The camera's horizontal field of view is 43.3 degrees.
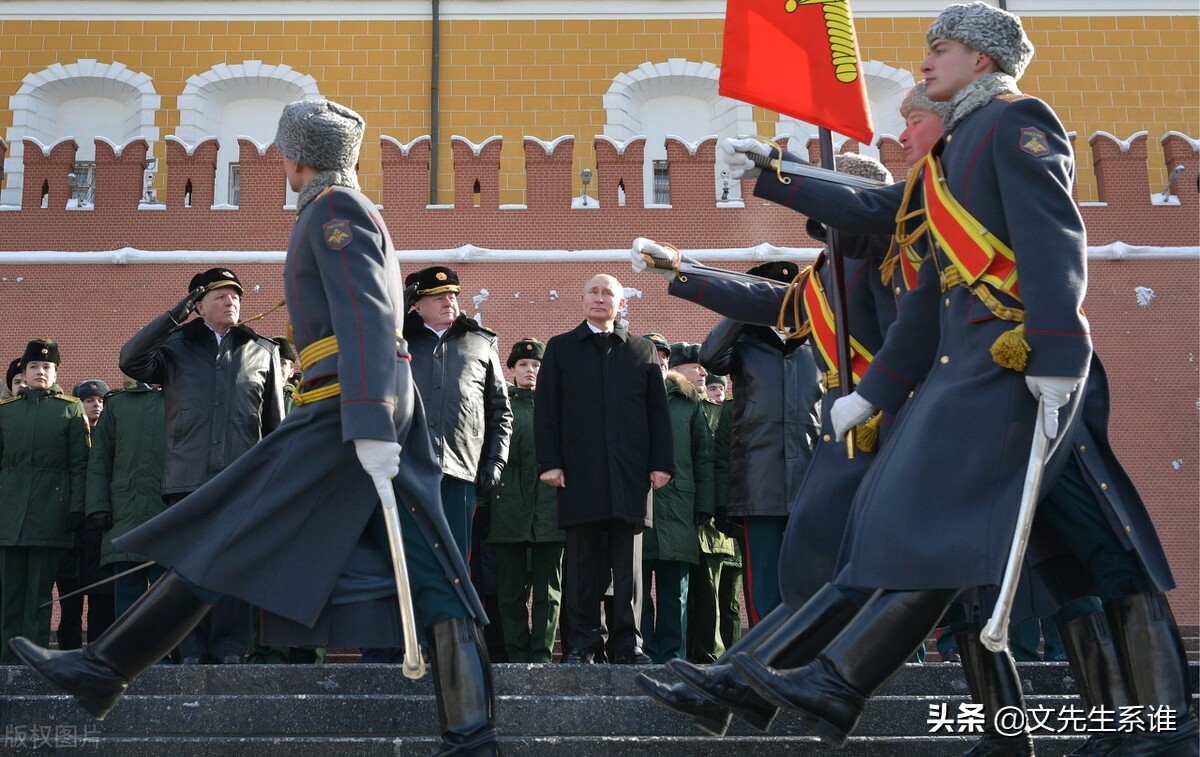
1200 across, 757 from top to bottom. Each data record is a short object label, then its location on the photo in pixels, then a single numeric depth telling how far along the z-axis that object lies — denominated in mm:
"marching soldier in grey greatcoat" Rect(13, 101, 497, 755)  4512
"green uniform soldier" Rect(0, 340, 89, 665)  8867
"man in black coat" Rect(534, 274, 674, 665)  7629
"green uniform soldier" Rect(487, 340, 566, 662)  8727
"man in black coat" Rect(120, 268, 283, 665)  8016
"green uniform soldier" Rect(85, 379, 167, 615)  8766
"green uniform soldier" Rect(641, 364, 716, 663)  8305
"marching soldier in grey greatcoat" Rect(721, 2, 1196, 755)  3996
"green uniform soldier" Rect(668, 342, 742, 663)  8906
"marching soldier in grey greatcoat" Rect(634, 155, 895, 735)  4301
